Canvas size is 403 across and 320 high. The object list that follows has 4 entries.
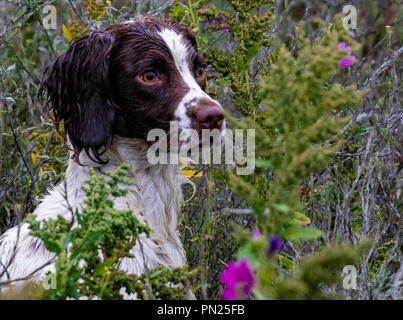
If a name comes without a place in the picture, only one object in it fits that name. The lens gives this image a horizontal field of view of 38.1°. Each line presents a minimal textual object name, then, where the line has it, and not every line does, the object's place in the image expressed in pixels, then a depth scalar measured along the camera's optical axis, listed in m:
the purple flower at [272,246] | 1.55
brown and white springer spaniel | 2.62
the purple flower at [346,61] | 2.92
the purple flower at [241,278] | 1.53
